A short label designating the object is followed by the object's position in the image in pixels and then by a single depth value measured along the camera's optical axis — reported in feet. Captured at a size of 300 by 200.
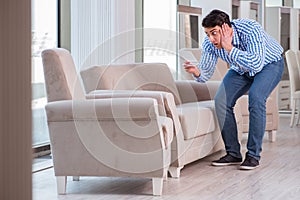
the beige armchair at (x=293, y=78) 22.26
